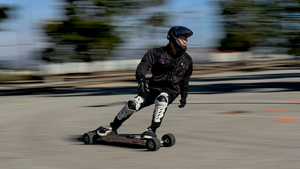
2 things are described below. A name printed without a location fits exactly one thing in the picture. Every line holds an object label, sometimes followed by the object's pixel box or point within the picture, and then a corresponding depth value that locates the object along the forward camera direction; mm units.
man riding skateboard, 5809
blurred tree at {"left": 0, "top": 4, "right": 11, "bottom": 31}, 20020
